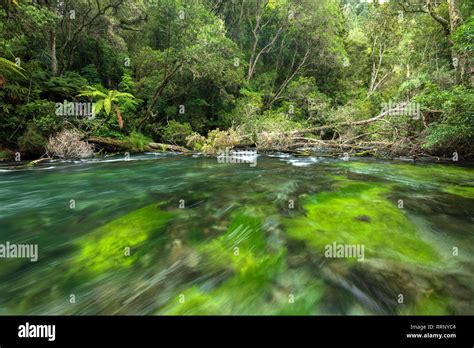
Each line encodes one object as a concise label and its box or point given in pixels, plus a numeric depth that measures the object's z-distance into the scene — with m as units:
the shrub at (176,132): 15.48
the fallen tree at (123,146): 12.52
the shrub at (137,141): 13.72
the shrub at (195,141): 14.34
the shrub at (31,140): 10.35
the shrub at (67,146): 10.59
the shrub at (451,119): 7.95
